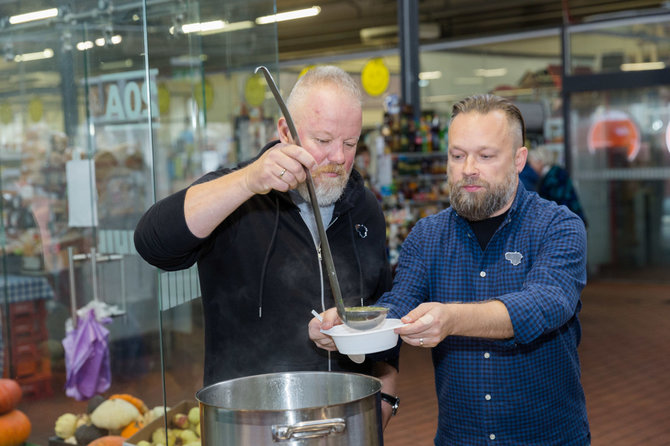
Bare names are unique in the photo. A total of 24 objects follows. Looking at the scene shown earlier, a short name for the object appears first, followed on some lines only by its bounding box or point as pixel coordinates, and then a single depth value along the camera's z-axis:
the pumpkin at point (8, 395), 4.21
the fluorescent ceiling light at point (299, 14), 11.81
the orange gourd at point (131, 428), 3.63
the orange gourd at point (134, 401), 3.86
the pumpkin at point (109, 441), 3.54
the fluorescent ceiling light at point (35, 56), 4.55
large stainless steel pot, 1.40
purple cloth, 4.17
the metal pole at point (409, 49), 7.96
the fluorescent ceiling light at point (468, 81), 12.30
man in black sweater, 1.88
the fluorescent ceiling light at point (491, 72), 12.00
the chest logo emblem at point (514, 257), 1.87
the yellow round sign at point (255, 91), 5.65
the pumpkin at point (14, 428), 4.09
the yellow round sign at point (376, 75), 9.53
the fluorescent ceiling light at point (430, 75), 12.67
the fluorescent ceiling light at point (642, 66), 10.07
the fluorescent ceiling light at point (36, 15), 4.54
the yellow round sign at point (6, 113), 4.72
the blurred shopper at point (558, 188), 7.12
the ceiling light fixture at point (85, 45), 4.39
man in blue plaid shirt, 1.82
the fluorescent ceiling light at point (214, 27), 4.66
